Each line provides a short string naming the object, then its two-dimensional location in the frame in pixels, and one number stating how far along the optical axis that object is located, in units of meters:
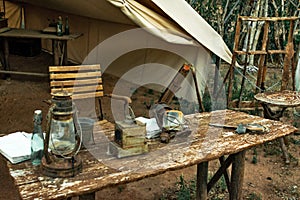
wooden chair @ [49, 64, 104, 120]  2.94
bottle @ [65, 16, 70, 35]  5.57
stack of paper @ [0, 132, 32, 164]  1.73
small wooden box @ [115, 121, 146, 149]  1.78
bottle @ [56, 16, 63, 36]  5.41
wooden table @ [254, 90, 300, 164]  3.56
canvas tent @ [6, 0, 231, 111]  3.88
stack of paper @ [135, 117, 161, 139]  2.07
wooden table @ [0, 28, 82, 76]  5.32
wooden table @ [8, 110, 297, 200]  1.54
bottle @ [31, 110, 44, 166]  1.68
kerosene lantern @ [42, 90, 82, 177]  1.58
